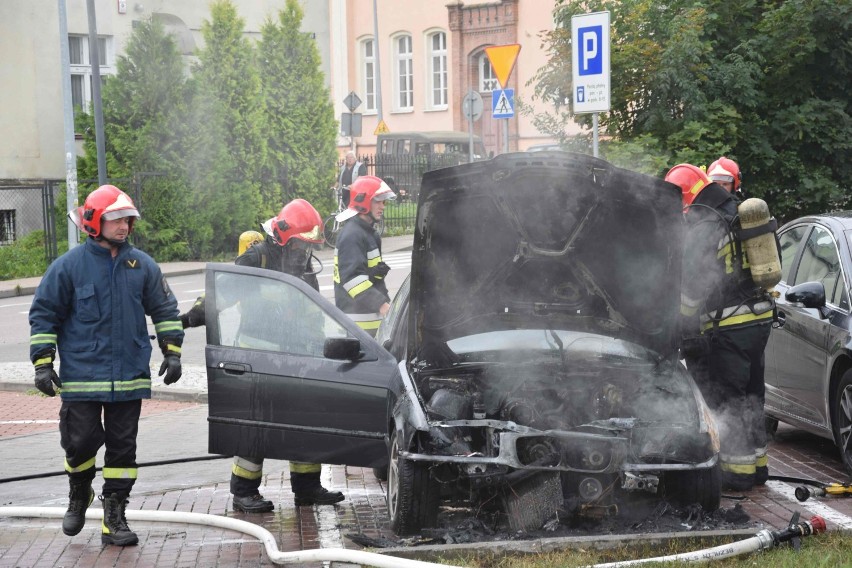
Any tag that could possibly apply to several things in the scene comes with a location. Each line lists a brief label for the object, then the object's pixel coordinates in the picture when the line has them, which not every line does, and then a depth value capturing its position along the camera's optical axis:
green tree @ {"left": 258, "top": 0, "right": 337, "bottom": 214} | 27.62
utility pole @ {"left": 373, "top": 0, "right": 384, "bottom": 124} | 41.53
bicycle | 26.03
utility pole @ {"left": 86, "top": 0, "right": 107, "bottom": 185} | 20.00
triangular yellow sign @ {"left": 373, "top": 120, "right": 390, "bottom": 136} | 36.26
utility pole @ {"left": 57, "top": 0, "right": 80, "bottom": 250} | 19.94
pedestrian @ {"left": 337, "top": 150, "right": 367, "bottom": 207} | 27.62
